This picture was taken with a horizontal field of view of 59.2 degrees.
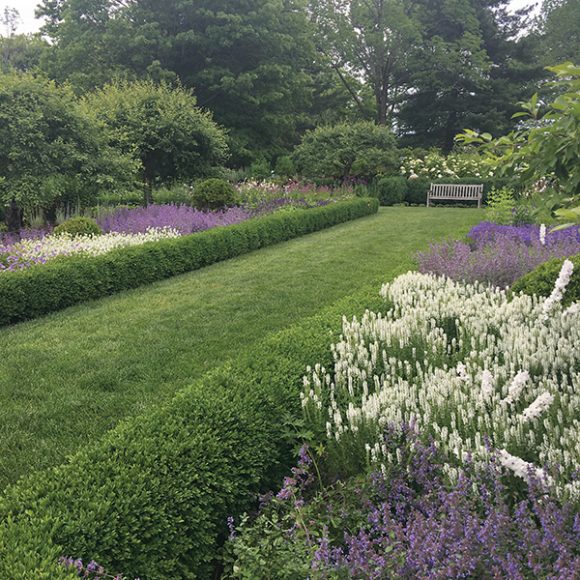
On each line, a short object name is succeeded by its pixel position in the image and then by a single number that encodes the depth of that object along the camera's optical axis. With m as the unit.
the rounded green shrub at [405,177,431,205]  20.44
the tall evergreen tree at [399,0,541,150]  32.38
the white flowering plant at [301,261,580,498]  2.32
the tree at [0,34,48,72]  36.30
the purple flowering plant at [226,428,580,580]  1.70
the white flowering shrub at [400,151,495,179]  22.28
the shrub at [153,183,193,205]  16.41
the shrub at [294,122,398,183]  20.75
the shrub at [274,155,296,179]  22.92
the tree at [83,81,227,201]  13.95
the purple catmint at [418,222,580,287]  5.65
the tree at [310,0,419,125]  32.59
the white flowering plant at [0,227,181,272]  7.25
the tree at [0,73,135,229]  9.94
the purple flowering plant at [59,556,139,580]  1.57
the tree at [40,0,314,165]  25.33
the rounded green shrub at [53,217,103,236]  9.94
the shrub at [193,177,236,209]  13.97
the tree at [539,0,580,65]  37.78
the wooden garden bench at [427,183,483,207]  18.87
